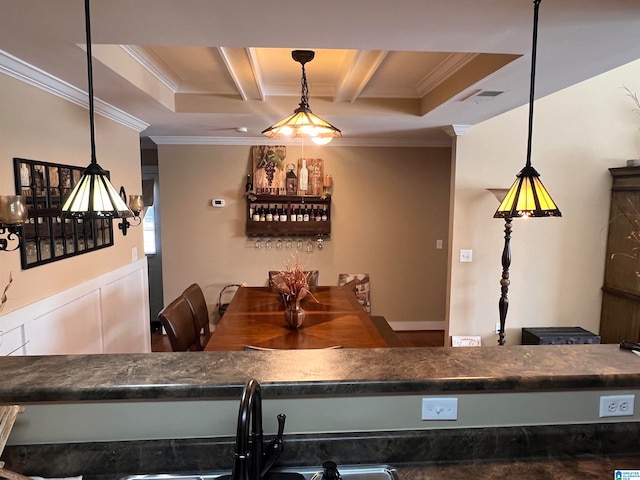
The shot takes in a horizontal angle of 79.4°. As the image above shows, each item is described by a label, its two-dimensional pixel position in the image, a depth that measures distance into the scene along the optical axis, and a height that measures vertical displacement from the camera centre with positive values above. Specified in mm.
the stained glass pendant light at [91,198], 1279 +46
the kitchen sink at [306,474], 1051 -719
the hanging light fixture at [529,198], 1442 +74
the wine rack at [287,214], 4598 -3
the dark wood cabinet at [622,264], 3328 -404
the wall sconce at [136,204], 2466 +54
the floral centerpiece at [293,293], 2447 -514
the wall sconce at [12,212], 1431 -5
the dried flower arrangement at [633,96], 3441 +1097
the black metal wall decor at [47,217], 2098 -35
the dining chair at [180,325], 2238 -702
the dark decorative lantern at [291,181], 4598 +396
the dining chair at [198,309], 2789 -735
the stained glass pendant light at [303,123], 2396 +568
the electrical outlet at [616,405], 1170 -566
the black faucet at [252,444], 804 -517
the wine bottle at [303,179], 4555 +423
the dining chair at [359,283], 4840 -852
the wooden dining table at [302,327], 2193 -724
